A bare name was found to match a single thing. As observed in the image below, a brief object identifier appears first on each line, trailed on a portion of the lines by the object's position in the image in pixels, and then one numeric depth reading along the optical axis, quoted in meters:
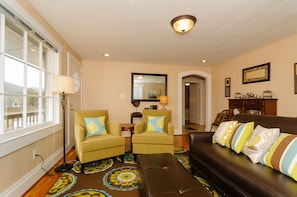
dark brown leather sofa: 1.19
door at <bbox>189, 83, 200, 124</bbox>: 7.70
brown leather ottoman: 1.17
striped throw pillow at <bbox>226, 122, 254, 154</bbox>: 1.83
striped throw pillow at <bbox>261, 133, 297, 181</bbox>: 1.26
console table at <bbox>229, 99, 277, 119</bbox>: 3.19
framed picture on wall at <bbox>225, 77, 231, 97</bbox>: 4.55
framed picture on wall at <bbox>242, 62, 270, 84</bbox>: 3.43
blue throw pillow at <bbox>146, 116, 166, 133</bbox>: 3.22
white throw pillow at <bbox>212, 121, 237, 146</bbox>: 2.10
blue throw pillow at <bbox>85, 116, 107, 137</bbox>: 2.81
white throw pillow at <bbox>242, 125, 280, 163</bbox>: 1.58
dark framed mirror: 4.86
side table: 3.06
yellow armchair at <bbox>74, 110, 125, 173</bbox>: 2.39
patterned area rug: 1.84
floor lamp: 2.42
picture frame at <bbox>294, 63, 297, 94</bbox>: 2.86
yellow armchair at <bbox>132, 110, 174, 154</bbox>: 2.82
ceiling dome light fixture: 2.08
